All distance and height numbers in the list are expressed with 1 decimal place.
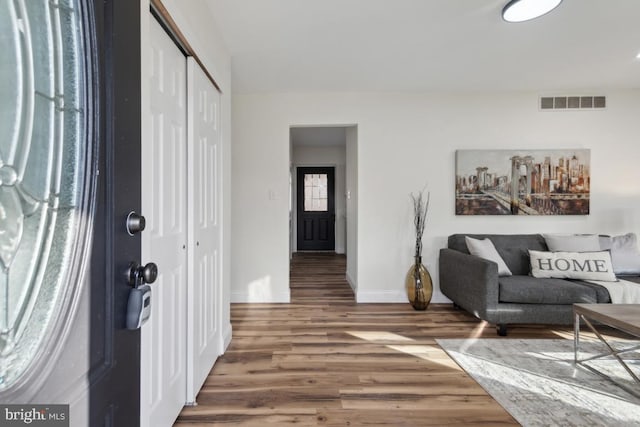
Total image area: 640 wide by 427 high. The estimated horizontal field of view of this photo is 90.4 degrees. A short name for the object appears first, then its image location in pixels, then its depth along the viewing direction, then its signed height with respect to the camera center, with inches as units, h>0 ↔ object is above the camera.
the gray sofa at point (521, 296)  103.7 -29.1
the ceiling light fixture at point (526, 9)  76.2 +49.3
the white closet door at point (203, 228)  68.1 -4.9
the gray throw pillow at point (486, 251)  118.1 -16.7
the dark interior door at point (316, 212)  293.3 -3.4
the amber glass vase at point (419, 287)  132.3 -33.0
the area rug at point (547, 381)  65.1 -42.4
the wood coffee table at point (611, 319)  71.0 -26.1
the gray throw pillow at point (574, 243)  123.0 -13.7
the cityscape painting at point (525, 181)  140.2 +12.1
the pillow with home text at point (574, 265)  111.4 -20.7
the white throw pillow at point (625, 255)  119.6 -18.1
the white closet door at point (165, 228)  47.6 -3.4
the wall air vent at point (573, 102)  140.7 +46.9
